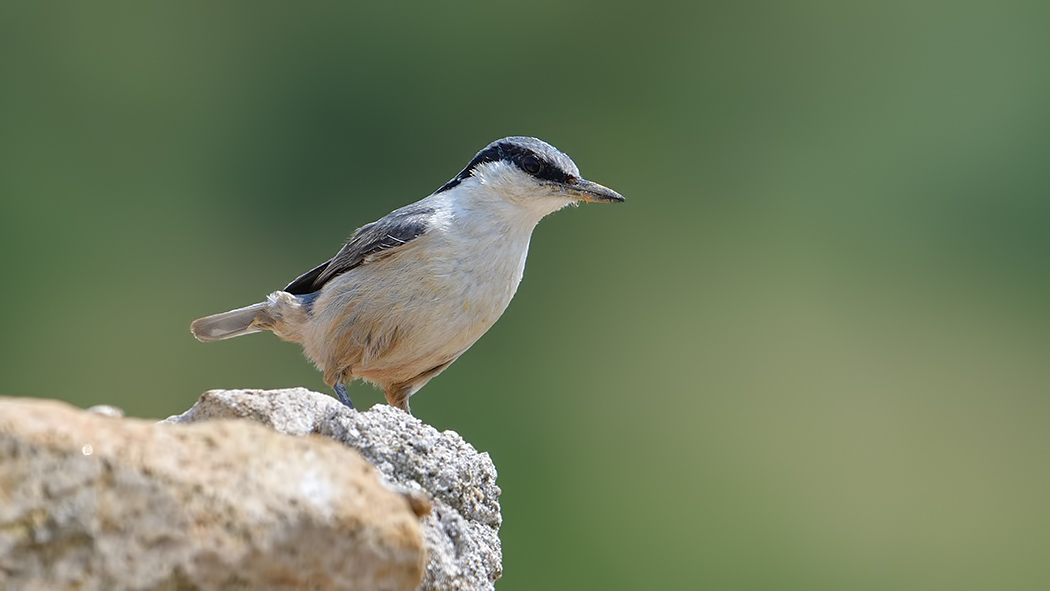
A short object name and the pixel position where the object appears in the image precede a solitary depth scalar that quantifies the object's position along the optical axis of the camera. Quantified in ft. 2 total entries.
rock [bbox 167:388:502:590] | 17.78
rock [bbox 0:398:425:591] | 10.99
